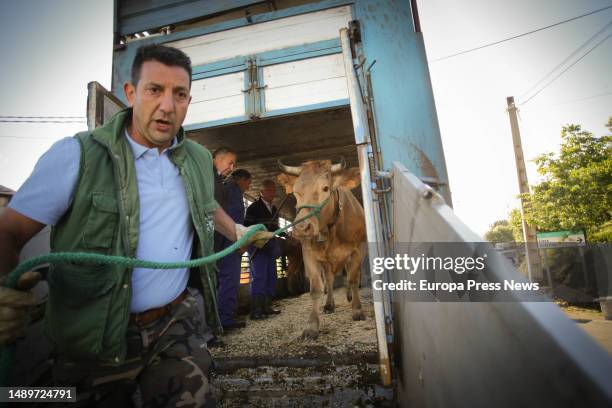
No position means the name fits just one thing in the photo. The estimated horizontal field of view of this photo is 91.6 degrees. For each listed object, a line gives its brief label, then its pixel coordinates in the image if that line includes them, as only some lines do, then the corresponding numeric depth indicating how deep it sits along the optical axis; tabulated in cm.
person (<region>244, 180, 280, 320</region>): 522
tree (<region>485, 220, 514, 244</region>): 5977
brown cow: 386
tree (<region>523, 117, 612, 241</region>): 1298
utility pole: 1220
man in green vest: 127
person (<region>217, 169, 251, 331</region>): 412
